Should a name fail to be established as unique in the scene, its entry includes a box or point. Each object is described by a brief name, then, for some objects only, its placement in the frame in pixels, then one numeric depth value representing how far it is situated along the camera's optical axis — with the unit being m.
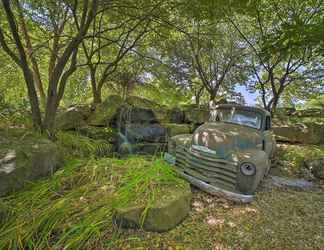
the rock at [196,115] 8.51
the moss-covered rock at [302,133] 7.12
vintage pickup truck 2.99
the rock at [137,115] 7.14
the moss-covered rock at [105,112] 6.56
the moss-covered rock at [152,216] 2.29
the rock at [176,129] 7.20
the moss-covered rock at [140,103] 7.75
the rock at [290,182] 4.15
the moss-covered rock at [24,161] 2.47
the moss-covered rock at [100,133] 5.91
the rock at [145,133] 6.65
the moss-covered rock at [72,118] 5.93
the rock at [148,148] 6.21
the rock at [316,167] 4.67
